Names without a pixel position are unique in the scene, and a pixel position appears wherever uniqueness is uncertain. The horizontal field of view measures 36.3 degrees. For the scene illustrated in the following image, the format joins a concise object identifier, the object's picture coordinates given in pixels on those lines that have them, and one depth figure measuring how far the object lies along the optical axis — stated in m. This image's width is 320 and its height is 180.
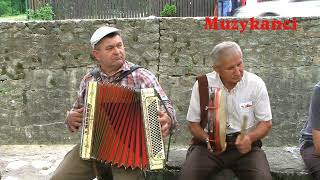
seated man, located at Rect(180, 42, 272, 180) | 3.32
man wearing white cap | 3.34
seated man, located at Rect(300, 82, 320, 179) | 3.24
